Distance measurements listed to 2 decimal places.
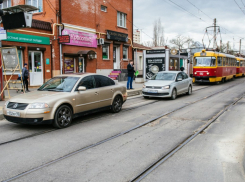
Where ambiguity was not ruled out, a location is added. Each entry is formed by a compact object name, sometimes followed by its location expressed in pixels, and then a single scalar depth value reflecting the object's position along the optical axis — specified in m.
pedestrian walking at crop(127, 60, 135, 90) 15.84
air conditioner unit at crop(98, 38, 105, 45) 22.11
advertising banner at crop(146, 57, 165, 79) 21.61
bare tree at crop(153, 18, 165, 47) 47.66
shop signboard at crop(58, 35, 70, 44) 17.56
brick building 16.91
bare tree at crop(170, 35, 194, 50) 61.41
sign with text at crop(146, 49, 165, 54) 21.48
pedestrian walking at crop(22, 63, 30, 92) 14.12
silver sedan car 12.80
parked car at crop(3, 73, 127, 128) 6.60
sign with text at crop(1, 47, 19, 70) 11.08
